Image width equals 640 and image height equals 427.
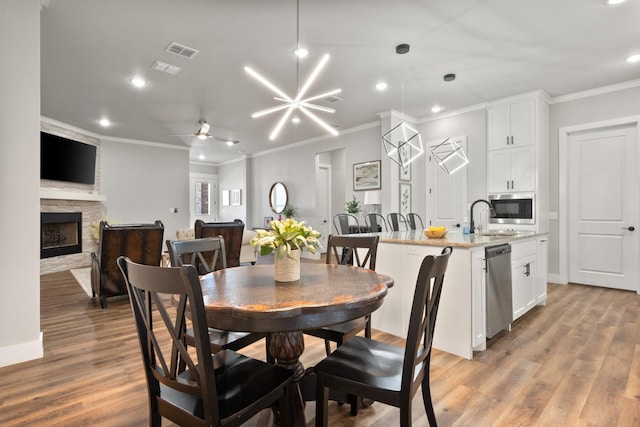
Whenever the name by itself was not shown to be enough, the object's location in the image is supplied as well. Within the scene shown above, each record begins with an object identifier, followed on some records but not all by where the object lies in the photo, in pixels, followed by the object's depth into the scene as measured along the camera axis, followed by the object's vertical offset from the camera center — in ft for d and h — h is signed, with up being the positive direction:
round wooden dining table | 3.86 -1.12
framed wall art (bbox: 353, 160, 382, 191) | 21.11 +2.45
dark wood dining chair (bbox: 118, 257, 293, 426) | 3.41 -2.07
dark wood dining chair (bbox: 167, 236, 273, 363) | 5.79 -1.18
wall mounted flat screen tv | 19.63 +3.43
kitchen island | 8.35 -1.94
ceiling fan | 18.94 +4.67
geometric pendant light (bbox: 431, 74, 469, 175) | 18.94 +3.26
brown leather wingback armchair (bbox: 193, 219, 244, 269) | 15.79 -0.99
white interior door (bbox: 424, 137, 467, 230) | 18.69 +1.03
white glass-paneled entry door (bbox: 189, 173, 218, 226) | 36.96 +1.85
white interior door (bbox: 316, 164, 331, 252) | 25.96 +1.17
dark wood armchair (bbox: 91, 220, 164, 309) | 12.42 -1.47
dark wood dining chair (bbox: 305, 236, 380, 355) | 6.03 -1.20
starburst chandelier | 7.40 +2.87
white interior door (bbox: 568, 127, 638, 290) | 14.80 +0.22
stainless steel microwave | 15.98 +0.25
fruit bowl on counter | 9.83 -0.59
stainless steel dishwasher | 8.83 -2.10
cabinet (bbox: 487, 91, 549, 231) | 15.87 +3.29
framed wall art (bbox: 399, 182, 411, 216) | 19.79 +0.87
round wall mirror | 28.12 +1.41
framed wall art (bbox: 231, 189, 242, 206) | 33.41 +1.65
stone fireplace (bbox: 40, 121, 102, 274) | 19.95 +0.08
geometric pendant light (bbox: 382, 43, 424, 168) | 18.92 +4.24
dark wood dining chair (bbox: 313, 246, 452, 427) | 4.08 -2.17
